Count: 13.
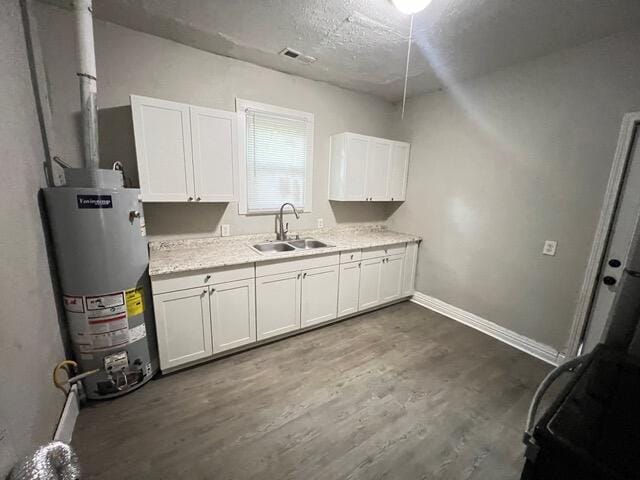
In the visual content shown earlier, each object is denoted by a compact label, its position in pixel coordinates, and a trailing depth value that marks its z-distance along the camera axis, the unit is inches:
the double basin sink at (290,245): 109.7
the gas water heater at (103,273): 62.1
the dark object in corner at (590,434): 22.2
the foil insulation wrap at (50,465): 38.3
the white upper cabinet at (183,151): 76.5
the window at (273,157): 104.6
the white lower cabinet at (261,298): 78.2
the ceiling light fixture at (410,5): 59.5
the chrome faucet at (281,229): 115.0
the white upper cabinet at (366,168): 121.7
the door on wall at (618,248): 74.2
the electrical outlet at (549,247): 91.1
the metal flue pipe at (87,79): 61.4
